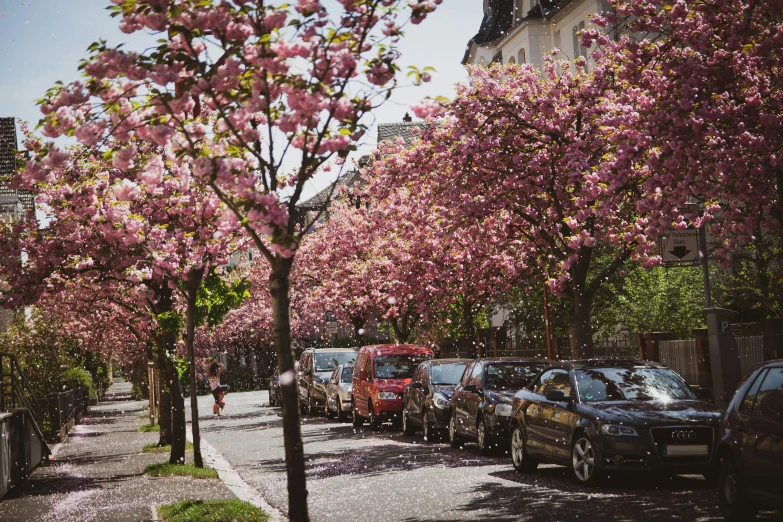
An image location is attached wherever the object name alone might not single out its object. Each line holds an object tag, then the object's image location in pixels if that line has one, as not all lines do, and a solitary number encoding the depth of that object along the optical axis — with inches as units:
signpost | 656.4
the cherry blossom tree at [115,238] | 693.3
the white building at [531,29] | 1612.9
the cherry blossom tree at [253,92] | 327.0
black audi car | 505.7
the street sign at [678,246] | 700.0
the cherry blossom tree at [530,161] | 771.4
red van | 1078.4
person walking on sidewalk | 1477.6
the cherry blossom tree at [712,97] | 525.7
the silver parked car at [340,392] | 1253.7
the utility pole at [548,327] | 927.4
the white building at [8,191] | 1571.1
